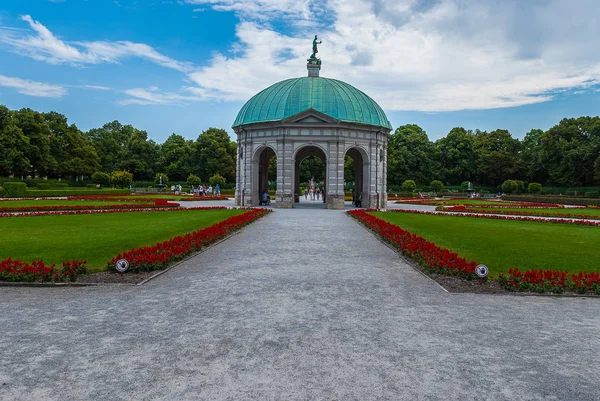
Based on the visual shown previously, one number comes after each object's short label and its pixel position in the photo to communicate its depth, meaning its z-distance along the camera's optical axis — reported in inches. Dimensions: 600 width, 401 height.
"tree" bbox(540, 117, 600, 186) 2819.9
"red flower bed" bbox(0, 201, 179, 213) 1226.4
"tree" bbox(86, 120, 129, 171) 4079.7
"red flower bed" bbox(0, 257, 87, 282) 420.2
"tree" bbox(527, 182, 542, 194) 2920.8
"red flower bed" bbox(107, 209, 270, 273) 475.5
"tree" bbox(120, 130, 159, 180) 3981.3
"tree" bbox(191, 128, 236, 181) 3740.2
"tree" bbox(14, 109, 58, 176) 2945.4
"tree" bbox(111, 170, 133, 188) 3203.7
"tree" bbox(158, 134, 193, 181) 3939.5
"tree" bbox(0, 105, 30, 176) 2681.8
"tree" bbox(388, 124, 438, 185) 3563.0
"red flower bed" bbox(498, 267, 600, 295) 407.5
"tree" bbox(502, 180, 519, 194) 3061.0
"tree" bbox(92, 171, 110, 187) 3164.4
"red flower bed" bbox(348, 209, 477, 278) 463.8
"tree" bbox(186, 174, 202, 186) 3312.0
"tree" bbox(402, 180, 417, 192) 2940.5
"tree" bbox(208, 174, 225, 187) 3068.4
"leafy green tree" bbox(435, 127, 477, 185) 3663.9
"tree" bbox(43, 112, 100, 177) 3341.5
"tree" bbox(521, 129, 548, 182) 3248.0
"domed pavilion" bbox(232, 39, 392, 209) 1638.8
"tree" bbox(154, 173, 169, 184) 3644.2
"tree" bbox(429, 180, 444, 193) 3080.7
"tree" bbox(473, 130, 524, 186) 3479.3
